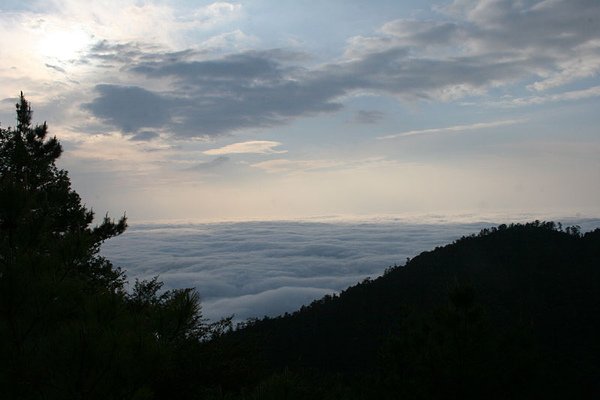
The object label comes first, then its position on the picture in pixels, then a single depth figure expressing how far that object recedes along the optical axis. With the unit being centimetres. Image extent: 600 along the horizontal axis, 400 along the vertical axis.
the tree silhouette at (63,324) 470
